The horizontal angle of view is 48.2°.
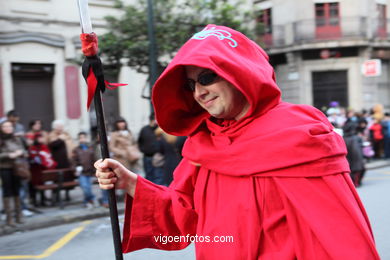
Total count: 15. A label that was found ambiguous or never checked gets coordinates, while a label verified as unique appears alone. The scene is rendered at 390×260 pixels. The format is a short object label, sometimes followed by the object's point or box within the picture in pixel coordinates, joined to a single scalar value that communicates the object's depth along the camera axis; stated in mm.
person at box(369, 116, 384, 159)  13453
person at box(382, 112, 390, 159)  13453
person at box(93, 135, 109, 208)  7945
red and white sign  14328
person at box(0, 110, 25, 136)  7750
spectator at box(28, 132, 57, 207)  7812
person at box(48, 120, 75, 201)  8141
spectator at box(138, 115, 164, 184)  8312
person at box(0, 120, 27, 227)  6684
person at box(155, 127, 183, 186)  8258
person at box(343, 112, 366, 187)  9273
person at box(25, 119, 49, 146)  7855
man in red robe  1490
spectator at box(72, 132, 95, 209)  7855
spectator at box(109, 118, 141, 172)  7965
